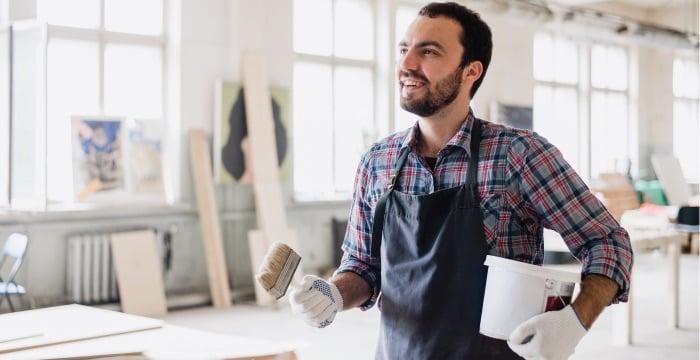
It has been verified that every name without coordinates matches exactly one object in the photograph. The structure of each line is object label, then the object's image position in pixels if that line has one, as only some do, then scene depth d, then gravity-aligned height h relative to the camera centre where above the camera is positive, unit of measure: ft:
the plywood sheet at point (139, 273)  24.07 -2.96
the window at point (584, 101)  43.80 +3.76
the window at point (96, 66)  24.11 +3.15
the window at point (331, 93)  31.12 +2.97
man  6.30 -0.35
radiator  23.52 -2.83
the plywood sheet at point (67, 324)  7.35 -1.48
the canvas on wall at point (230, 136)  26.55 +1.09
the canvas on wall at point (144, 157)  24.54 +0.41
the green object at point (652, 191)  46.60 -1.24
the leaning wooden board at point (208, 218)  25.99 -1.47
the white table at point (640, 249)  20.20 -2.33
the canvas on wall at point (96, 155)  23.18 +0.44
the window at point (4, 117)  20.68 +1.35
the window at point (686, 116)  52.65 +3.41
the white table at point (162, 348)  6.96 -1.54
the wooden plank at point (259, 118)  27.14 +1.70
